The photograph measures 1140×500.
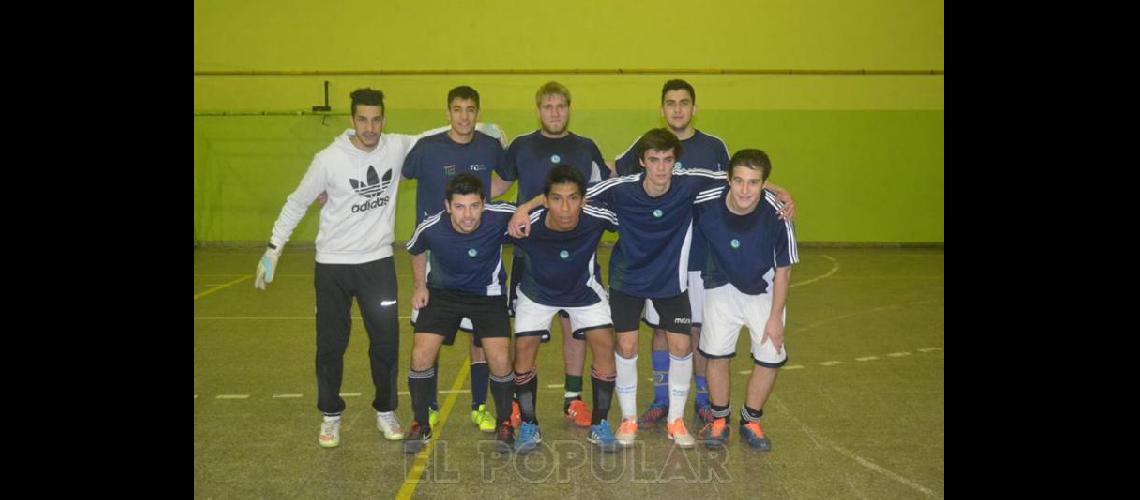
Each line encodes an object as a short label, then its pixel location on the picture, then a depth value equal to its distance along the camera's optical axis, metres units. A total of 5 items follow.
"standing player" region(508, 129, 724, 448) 5.05
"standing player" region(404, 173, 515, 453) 5.05
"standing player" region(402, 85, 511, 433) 5.29
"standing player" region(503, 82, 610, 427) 5.36
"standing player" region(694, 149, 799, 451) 4.94
